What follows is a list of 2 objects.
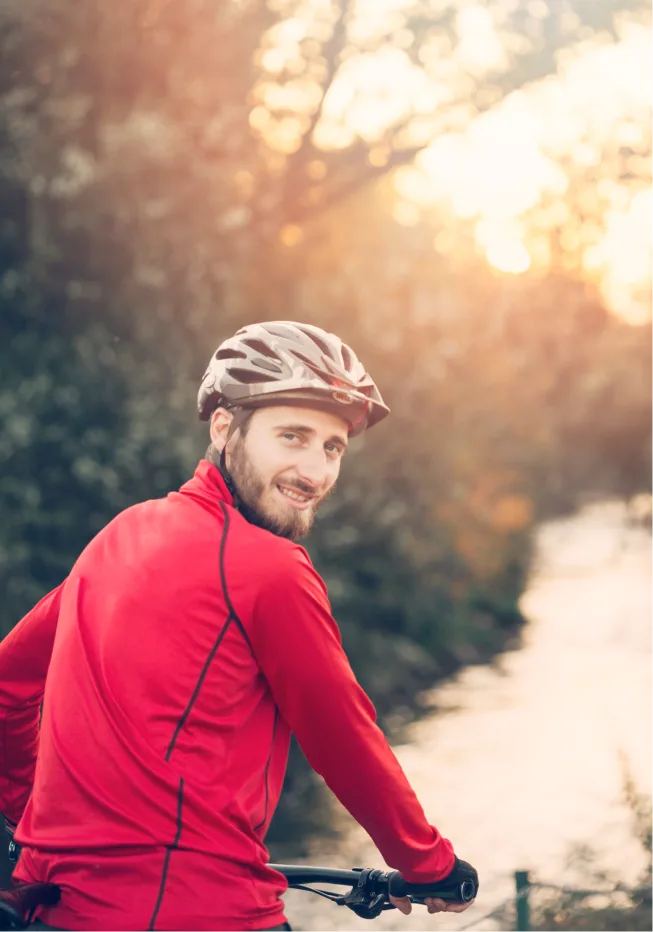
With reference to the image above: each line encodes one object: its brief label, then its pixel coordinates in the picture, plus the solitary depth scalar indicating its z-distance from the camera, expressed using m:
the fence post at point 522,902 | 4.38
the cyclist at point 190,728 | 3.05
